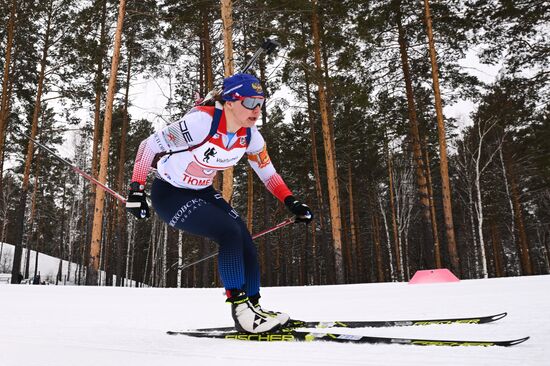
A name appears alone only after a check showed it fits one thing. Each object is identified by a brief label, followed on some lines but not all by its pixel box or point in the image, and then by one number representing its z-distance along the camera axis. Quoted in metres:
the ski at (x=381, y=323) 2.40
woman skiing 2.37
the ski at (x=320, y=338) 1.72
